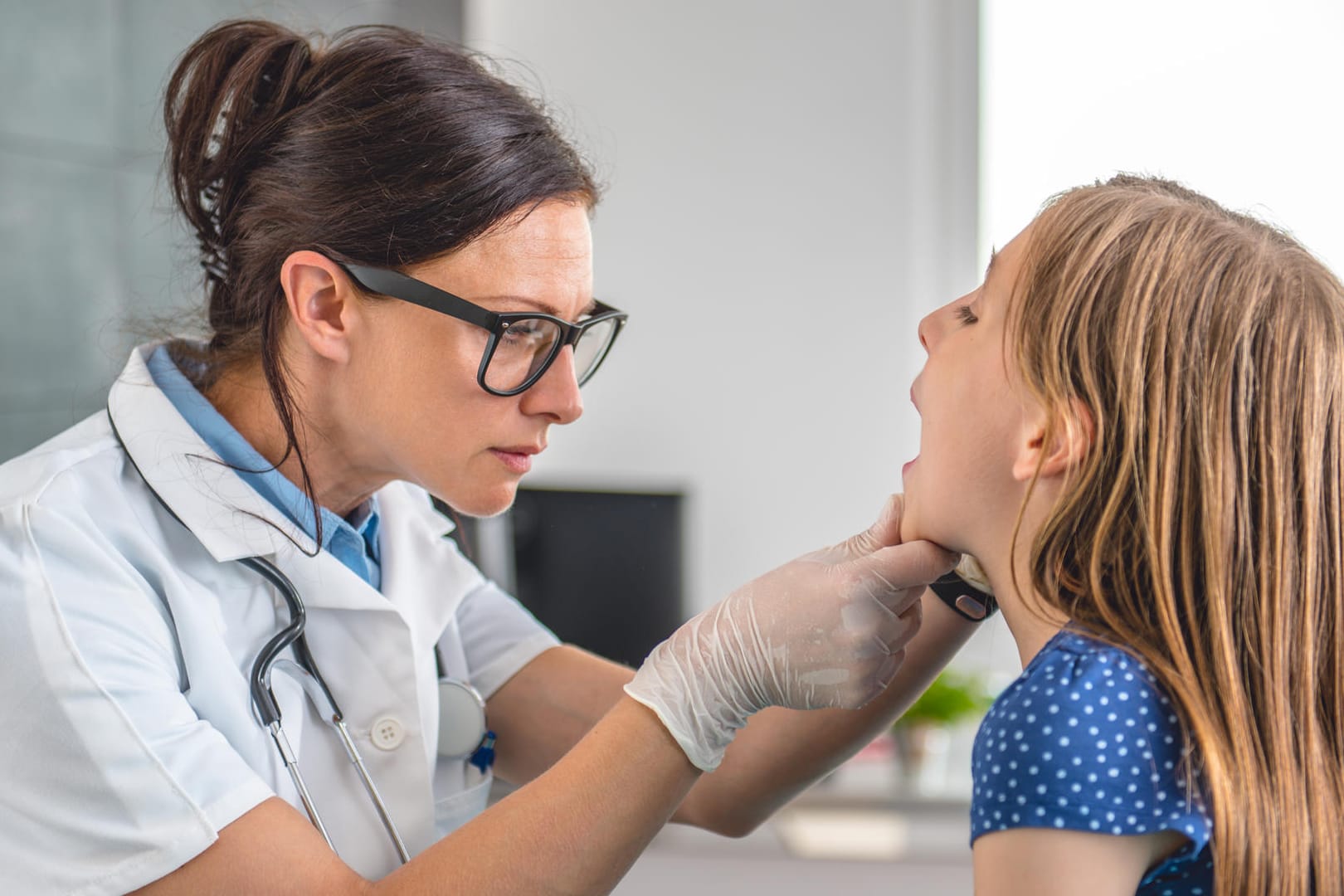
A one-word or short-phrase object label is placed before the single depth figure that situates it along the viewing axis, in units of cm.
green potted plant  243
